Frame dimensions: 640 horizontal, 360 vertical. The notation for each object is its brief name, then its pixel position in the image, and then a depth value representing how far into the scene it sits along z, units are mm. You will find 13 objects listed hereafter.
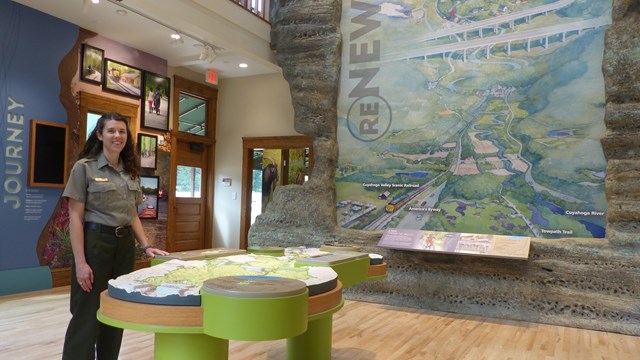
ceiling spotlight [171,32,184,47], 6508
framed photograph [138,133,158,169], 7309
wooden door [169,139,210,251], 8359
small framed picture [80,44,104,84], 6277
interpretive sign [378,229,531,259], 4754
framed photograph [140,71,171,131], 7340
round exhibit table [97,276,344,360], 1647
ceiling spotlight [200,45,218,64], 6875
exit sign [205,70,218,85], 8039
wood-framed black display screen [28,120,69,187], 5637
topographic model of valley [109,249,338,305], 1786
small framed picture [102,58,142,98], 6672
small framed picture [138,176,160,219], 7420
